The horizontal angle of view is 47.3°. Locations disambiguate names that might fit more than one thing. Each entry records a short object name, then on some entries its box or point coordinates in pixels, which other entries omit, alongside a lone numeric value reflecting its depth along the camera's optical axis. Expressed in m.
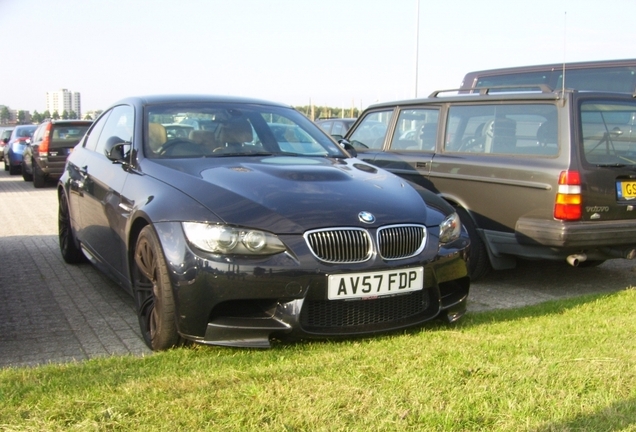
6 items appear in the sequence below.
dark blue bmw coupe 3.92
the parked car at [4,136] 30.26
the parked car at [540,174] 5.63
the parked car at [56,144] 16.89
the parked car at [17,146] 22.77
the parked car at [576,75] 9.95
